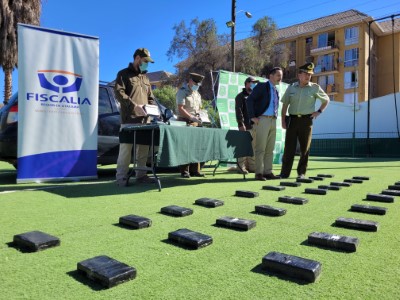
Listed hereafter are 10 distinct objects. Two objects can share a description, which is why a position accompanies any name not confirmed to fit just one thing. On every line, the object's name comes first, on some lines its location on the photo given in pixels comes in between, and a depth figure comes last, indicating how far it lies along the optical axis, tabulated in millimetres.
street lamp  15058
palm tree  15266
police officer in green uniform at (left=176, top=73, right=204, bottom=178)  5863
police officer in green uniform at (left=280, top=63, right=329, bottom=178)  5633
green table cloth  4148
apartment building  34688
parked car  5133
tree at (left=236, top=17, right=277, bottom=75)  32094
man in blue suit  5598
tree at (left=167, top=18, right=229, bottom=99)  31344
